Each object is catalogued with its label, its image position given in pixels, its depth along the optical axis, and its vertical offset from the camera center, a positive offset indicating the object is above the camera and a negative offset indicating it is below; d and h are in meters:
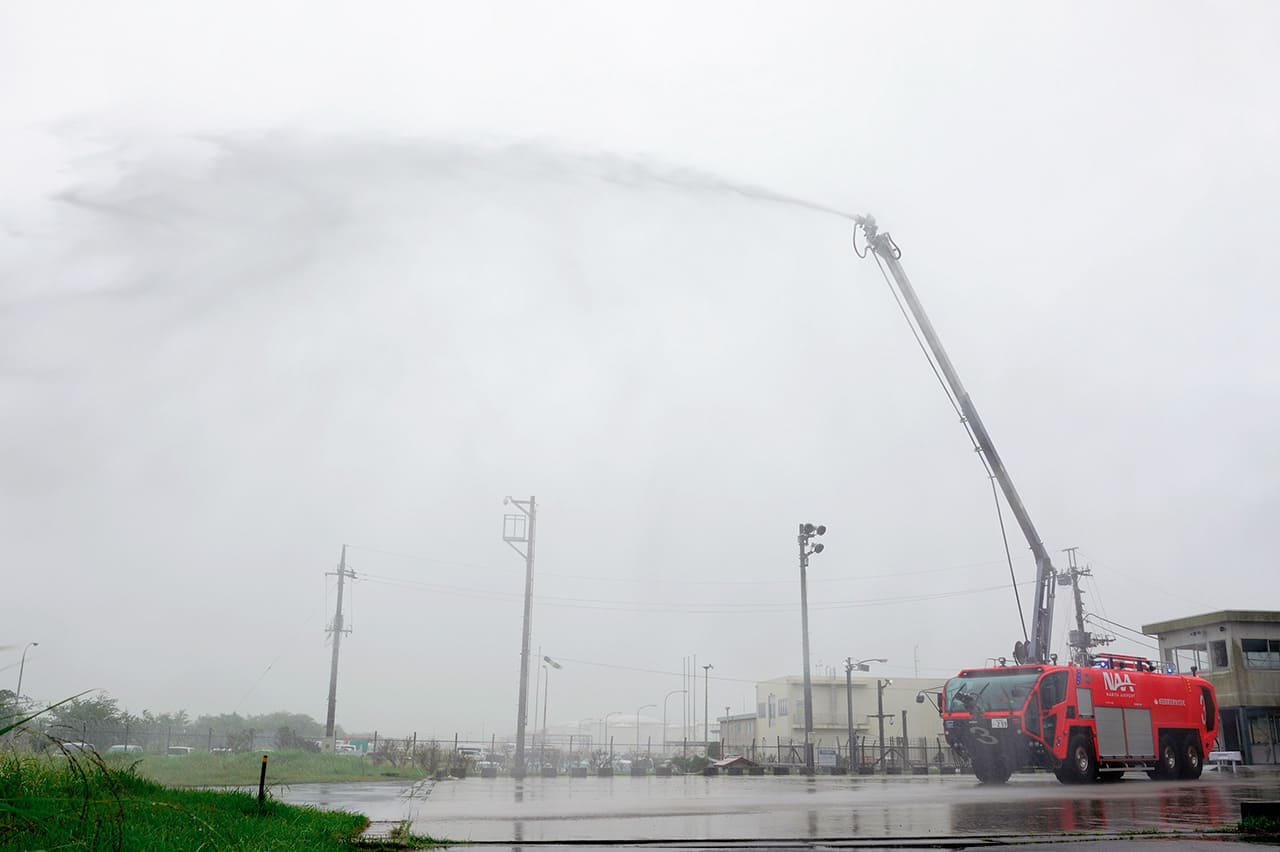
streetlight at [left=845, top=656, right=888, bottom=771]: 50.92 +1.59
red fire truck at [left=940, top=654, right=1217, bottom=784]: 22.52 -0.53
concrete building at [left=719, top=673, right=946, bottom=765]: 80.56 -1.26
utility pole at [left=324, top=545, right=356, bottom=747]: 45.59 +1.45
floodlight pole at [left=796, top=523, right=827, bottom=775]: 35.22 +3.97
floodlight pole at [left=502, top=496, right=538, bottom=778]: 35.29 +2.19
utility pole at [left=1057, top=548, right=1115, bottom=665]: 30.37 +1.80
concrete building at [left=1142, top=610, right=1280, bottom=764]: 44.78 +1.16
